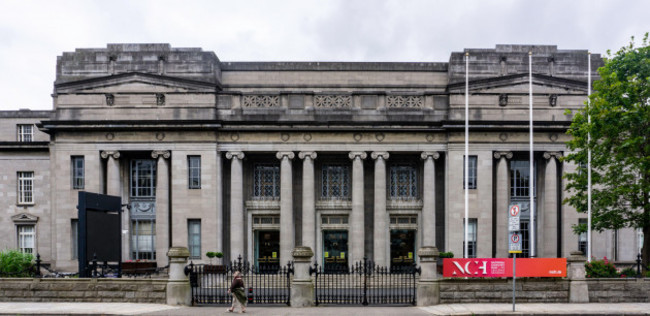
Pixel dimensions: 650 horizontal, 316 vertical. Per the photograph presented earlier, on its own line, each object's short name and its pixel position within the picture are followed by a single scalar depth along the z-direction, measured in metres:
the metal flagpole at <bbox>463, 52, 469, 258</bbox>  32.16
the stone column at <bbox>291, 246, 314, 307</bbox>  20.39
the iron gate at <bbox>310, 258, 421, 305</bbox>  20.75
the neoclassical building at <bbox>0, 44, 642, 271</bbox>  34.66
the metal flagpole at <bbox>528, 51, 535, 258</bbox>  31.25
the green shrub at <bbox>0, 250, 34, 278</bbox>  27.02
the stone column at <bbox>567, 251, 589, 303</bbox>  20.36
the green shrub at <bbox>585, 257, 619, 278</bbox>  24.89
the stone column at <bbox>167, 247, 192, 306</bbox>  20.45
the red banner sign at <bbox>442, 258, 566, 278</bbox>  20.66
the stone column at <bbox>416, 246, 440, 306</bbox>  20.19
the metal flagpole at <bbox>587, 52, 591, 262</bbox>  26.43
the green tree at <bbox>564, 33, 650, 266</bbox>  24.81
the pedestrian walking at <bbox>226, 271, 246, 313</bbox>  19.05
